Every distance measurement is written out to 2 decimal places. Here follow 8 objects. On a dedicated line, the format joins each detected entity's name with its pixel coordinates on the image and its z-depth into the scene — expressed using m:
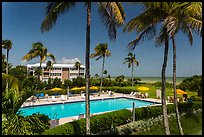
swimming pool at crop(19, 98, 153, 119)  12.70
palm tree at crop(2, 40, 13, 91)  16.83
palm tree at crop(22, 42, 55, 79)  17.34
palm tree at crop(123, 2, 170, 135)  5.50
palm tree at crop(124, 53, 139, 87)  26.29
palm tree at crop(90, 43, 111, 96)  19.72
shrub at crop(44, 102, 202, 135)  5.58
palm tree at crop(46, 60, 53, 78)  33.94
